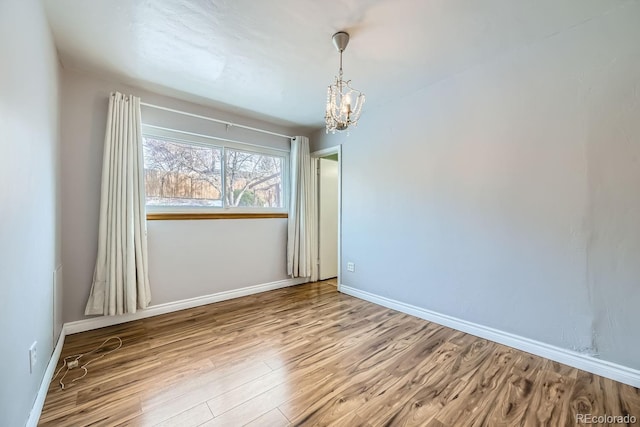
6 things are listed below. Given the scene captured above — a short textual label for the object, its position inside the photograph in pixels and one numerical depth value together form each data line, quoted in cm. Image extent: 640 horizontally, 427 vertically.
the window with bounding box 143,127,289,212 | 296
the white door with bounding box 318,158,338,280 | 439
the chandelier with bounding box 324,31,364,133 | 192
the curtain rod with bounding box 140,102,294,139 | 285
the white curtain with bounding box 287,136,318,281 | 395
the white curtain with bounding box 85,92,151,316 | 246
